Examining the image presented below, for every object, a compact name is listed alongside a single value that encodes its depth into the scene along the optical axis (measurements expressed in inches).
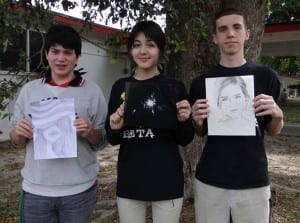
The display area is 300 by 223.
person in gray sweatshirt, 89.4
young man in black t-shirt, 89.7
